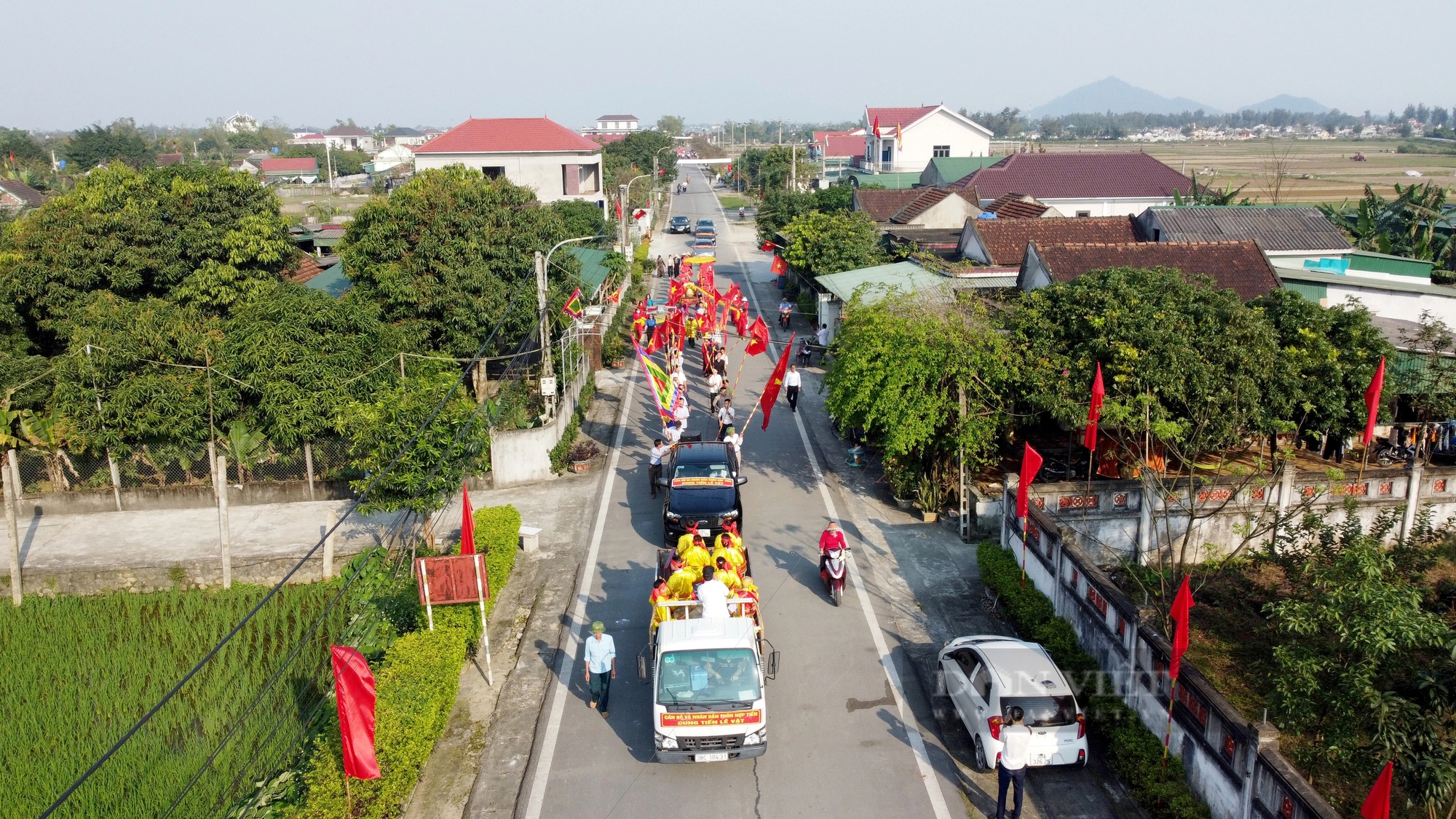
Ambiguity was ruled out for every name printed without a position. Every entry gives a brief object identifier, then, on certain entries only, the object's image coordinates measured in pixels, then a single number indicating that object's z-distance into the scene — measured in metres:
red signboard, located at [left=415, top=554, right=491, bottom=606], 12.86
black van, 16.12
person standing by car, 9.80
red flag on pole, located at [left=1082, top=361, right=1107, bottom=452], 15.10
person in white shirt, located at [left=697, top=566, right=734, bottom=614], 11.84
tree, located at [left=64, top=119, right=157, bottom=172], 91.94
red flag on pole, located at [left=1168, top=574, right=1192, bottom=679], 10.02
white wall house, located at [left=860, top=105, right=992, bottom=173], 68.81
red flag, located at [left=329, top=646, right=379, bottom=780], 9.55
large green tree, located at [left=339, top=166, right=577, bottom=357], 24.06
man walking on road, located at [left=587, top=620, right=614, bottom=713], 11.84
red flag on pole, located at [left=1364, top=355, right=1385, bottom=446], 15.36
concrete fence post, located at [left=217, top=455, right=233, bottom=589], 15.61
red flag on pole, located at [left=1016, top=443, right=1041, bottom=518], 14.66
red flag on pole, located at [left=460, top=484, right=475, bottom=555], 13.38
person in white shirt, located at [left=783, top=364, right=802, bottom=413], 25.16
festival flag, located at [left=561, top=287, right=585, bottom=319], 26.05
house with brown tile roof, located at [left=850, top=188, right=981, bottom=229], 40.91
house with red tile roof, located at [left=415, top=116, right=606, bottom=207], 53.75
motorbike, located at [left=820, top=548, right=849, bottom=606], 14.82
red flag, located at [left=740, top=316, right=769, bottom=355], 24.41
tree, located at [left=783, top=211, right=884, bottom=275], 33.97
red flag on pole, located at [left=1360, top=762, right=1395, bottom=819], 7.55
